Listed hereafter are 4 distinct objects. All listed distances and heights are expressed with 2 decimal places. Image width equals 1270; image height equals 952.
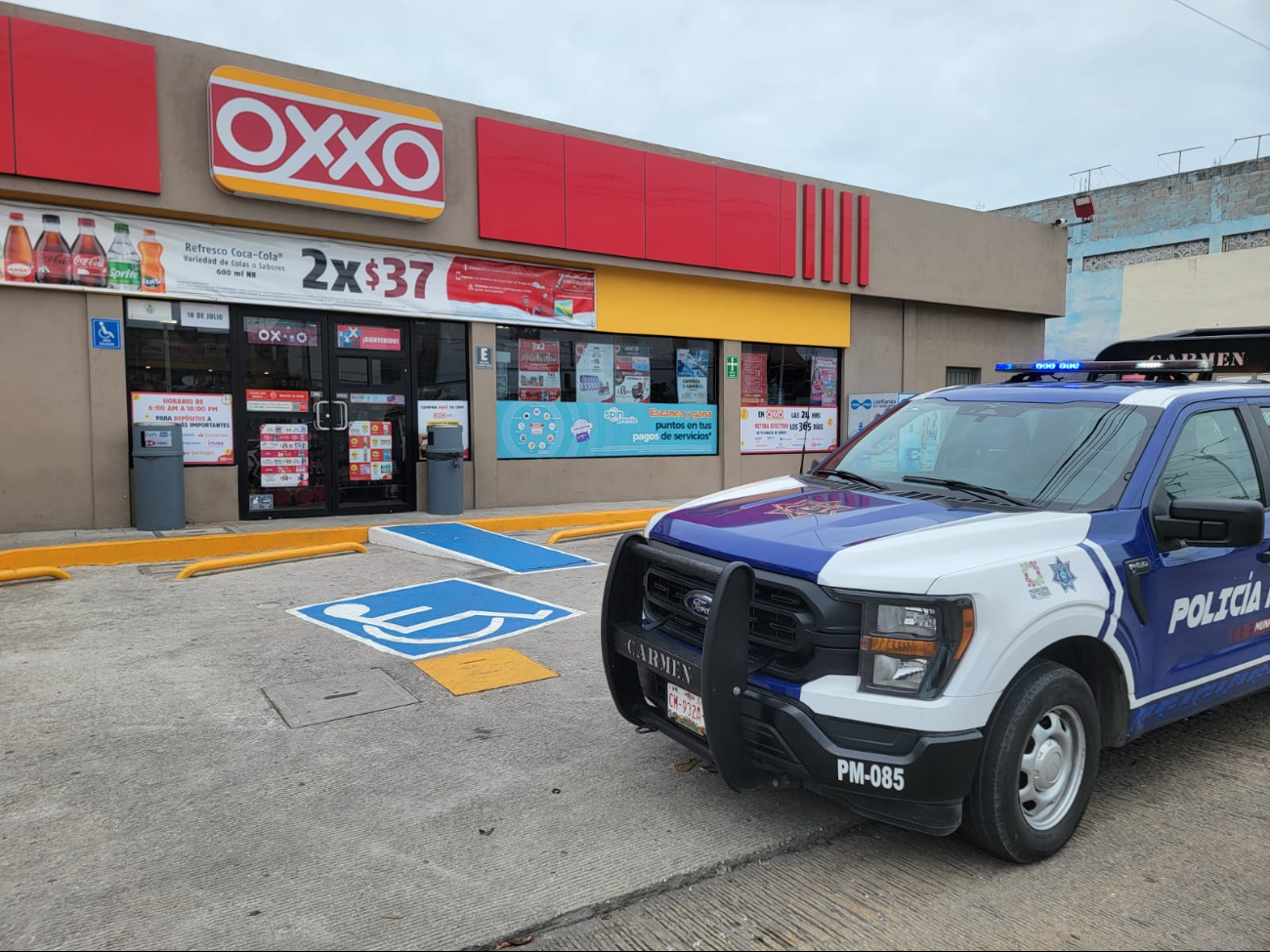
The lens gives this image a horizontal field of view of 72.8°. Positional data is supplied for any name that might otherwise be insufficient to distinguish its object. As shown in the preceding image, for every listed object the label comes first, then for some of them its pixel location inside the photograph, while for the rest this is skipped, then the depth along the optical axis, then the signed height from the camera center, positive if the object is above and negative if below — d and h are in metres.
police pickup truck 2.93 -0.74
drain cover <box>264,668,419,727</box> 4.73 -1.65
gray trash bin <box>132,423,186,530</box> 9.96 -0.74
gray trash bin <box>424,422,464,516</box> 11.73 -0.77
